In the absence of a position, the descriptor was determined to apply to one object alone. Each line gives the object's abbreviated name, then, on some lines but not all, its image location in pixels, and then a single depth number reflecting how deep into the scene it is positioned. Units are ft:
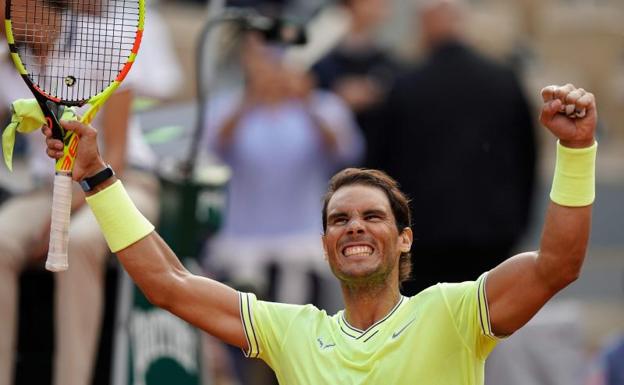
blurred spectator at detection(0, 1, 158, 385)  47.19
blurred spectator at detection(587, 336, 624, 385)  58.44
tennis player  31.09
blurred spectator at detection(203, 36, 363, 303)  63.82
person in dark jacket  62.85
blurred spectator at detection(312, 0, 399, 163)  67.41
